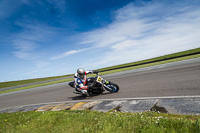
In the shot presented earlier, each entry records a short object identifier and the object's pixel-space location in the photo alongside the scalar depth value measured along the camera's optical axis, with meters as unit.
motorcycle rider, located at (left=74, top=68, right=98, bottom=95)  7.80
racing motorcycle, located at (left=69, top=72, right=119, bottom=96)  7.69
